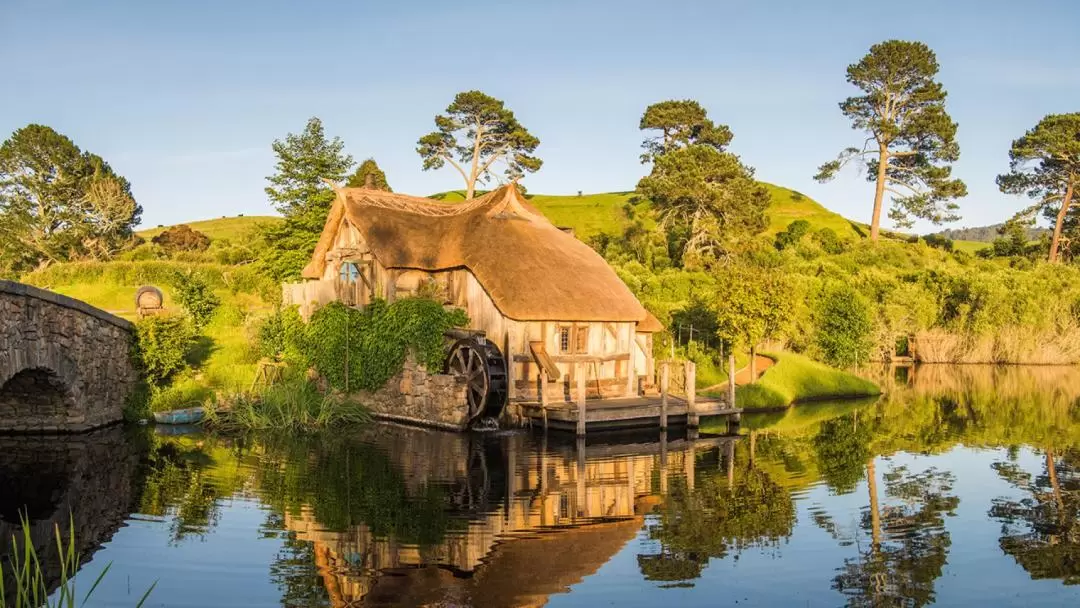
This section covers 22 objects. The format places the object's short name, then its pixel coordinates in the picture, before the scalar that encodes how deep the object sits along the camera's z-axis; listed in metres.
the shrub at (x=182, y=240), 68.12
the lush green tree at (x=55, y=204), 61.56
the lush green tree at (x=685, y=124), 65.12
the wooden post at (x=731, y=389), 26.45
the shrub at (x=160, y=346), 26.20
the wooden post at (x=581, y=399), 23.59
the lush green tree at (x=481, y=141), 61.56
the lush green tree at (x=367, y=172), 48.91
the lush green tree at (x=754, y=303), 29.00
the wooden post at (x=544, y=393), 24.65
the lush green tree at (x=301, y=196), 41.25
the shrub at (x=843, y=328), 37.00
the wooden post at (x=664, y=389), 25.15
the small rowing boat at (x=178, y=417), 25.03
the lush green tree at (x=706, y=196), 58.16
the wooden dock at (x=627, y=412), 24.22
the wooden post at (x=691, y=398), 25.62
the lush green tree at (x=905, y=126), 63.81
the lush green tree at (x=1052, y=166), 61.38
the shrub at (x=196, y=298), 31.62
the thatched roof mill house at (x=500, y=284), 25.92
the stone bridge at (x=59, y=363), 18.77
